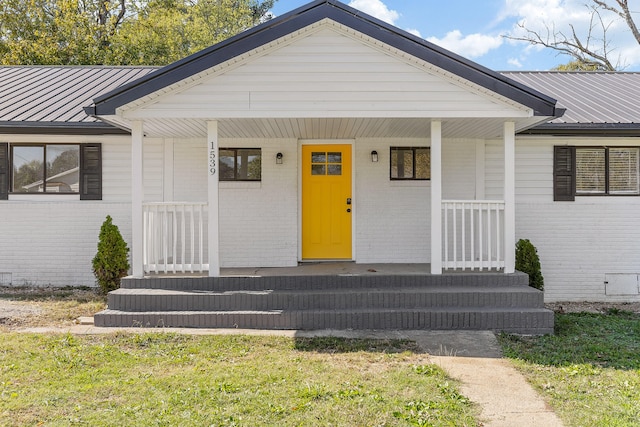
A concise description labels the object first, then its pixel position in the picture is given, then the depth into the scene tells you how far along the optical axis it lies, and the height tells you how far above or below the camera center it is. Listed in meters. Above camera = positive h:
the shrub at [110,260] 7.05 -0.62
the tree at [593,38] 16.03 +6.51
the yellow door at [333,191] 7.67 +0.48
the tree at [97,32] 19.05 +8.30
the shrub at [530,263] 6.94 -0.66
